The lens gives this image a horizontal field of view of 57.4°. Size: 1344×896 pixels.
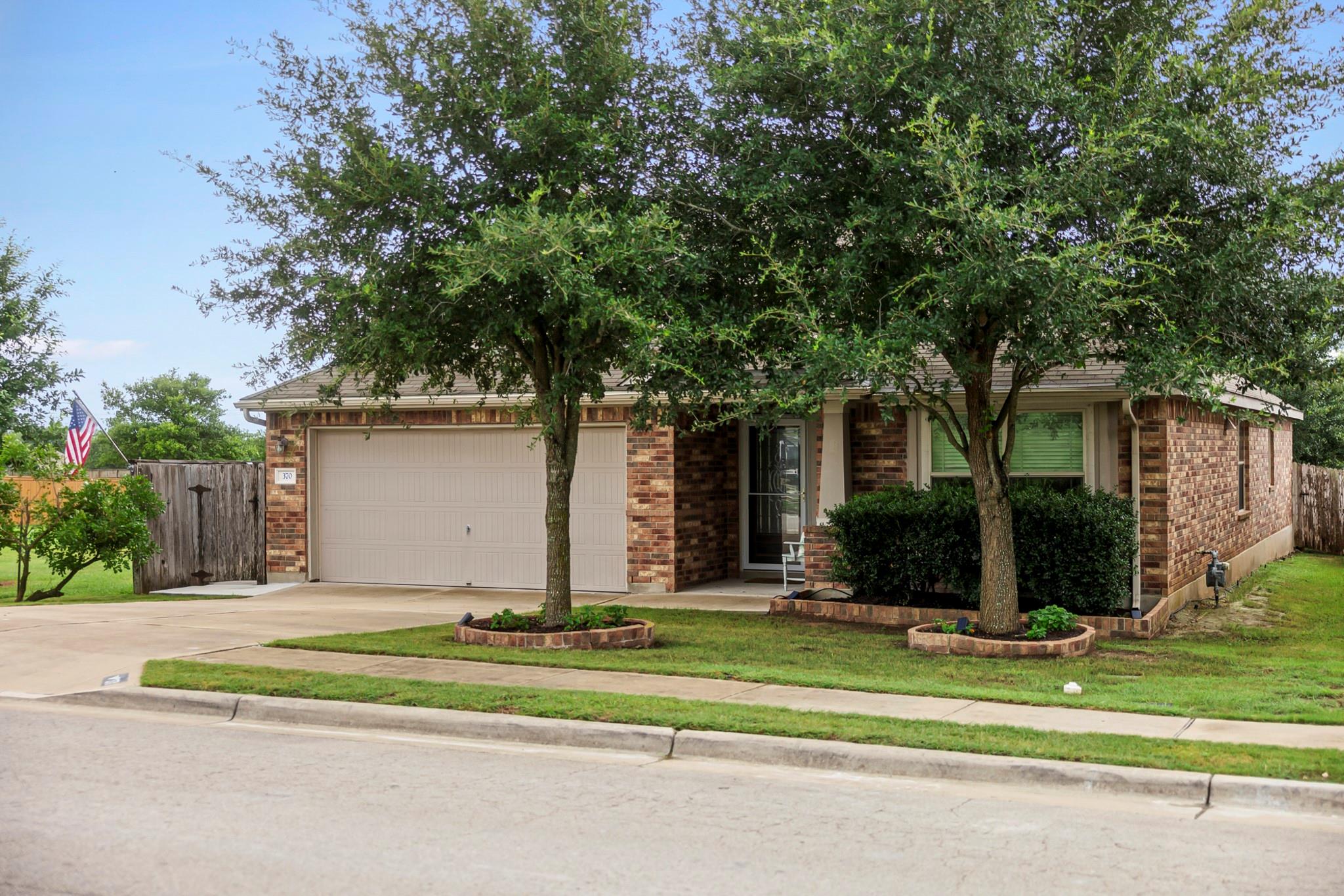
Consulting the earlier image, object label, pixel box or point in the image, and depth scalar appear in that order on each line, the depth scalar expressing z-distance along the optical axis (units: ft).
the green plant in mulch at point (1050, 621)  36.09
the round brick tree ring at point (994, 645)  34.96
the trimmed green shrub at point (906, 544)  42.09
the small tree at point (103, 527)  53.52
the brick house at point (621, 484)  46.60
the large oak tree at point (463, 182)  33.01
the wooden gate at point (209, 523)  56.90
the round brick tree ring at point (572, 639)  36.42
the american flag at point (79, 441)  69.95
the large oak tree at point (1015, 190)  30.19
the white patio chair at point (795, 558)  51.39
